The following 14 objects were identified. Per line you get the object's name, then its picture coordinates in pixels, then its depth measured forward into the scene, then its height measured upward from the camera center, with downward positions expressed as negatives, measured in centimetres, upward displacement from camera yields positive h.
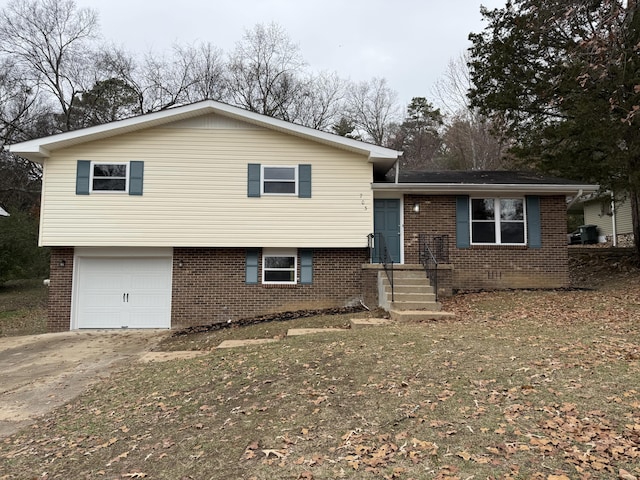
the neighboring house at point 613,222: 2120 +248
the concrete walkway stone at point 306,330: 866 -127
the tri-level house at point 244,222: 1200 +130
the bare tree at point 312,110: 2845 +1044
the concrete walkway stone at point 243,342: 834 -147
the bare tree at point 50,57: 2322 +1161
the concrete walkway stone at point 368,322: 881 -110
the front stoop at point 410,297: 909 -66
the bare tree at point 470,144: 2767 +813
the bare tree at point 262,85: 2778 +1167
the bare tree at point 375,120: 3112 +1061
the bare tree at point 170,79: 2605 +1153
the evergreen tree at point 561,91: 1173 +527
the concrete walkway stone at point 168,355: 806 -169
